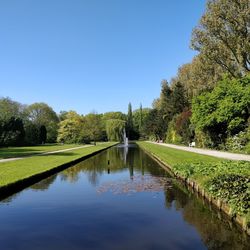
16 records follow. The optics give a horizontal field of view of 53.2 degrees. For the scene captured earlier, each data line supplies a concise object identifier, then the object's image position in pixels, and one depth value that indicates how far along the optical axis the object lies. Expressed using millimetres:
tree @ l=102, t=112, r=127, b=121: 91949
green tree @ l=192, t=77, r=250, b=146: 23051
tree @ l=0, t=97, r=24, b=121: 61112
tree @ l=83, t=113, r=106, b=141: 61763
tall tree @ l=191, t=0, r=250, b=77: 21689
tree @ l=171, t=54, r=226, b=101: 25678
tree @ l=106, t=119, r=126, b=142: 70409
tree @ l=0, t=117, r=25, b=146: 44527
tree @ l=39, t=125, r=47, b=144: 57634
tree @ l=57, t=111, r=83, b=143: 57191
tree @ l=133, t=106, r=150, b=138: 88714
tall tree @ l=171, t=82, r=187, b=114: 48039
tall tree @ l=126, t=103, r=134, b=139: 85431
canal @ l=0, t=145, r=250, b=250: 6157
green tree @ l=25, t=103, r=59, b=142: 70549
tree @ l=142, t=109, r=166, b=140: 58575
